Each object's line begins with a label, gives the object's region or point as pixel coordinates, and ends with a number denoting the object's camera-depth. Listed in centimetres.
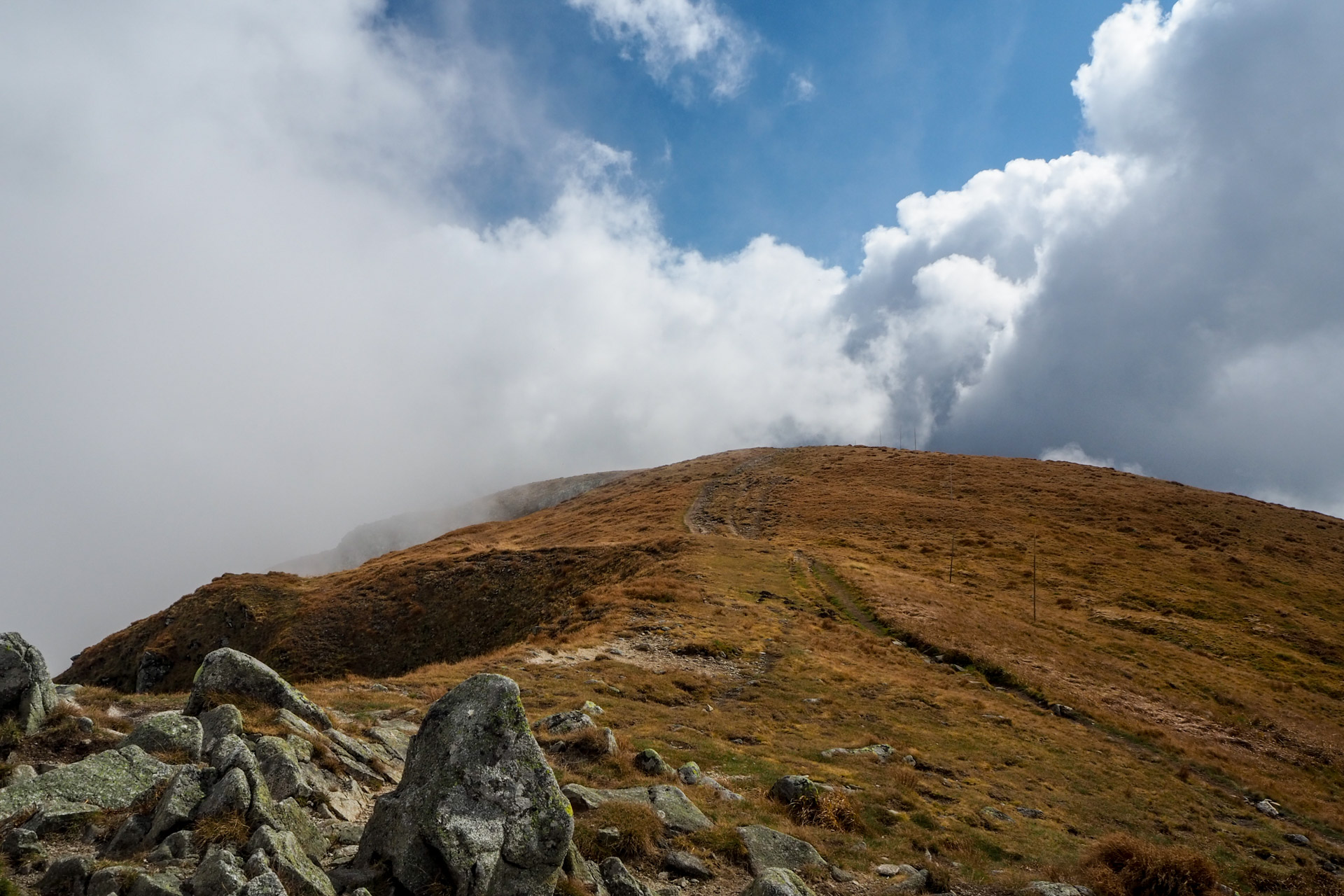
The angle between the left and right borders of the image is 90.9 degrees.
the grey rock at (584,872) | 1077
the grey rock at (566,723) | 2033
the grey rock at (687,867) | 1284
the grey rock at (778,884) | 1113
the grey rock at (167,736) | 1228
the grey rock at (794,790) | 1783
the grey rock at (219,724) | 1283
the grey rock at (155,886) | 789
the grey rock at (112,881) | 808
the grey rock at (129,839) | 938
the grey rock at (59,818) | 955
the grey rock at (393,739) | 1748
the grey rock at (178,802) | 954
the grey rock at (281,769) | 1159
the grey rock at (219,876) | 801
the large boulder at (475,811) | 978
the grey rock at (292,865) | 871
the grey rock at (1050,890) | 1422
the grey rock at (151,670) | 6500
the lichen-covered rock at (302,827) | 1040
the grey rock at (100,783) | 1017
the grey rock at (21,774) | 1062
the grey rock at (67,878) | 827
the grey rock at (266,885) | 797
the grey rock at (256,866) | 848
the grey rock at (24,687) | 1286
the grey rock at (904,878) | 1400
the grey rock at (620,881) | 1120
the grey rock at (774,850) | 1393
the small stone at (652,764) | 1811
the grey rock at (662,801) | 1429
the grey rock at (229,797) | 980
